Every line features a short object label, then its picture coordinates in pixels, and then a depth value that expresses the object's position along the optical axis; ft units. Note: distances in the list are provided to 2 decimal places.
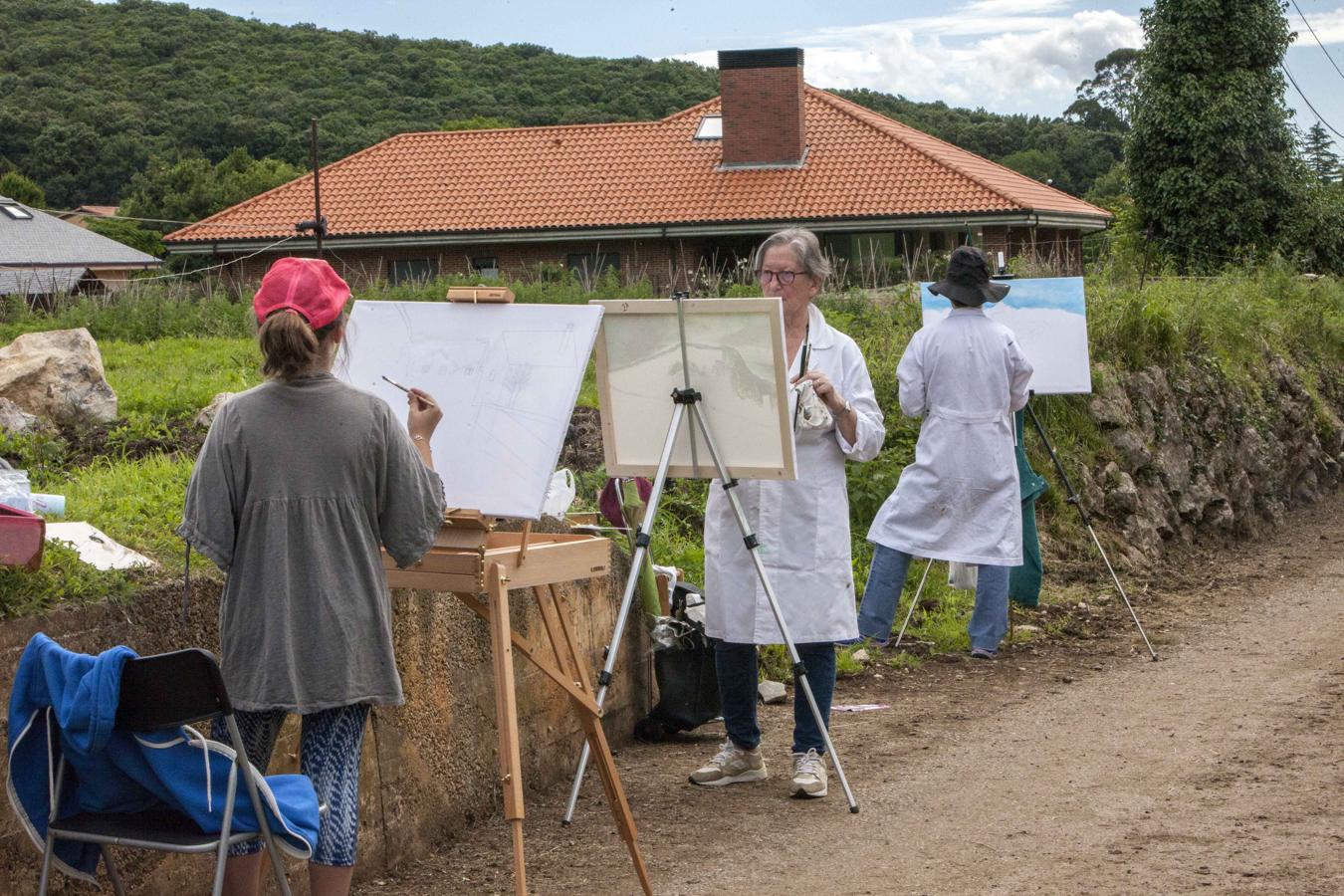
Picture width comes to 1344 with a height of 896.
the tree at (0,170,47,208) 182.80
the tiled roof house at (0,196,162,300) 174.60
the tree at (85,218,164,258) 178.40
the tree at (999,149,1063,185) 194.29
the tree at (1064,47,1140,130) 281.95
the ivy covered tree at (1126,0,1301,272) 102.06
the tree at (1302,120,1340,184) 107.76
